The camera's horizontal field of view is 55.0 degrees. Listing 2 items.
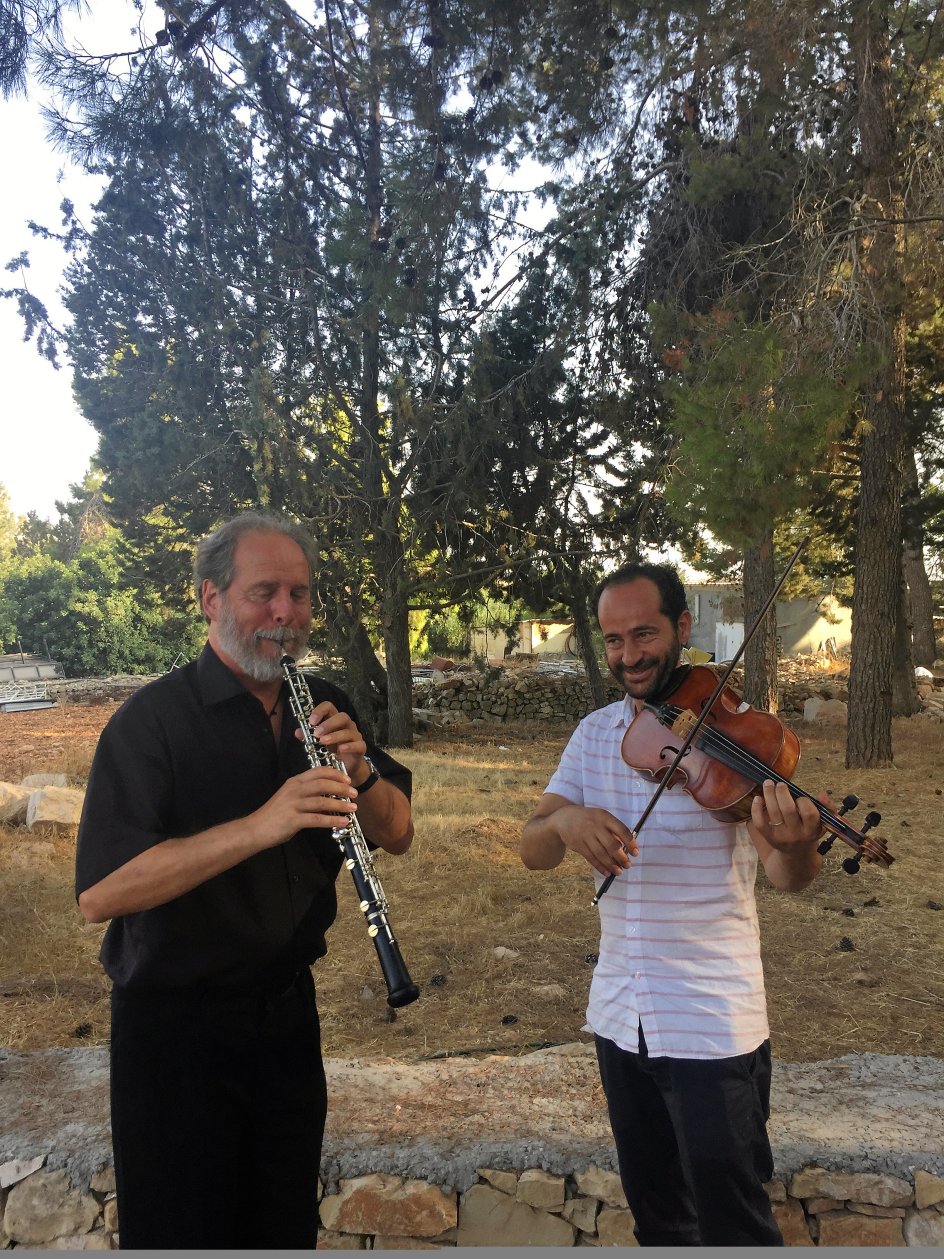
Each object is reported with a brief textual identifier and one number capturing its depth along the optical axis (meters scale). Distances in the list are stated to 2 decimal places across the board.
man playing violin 1.78
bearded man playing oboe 1.72
